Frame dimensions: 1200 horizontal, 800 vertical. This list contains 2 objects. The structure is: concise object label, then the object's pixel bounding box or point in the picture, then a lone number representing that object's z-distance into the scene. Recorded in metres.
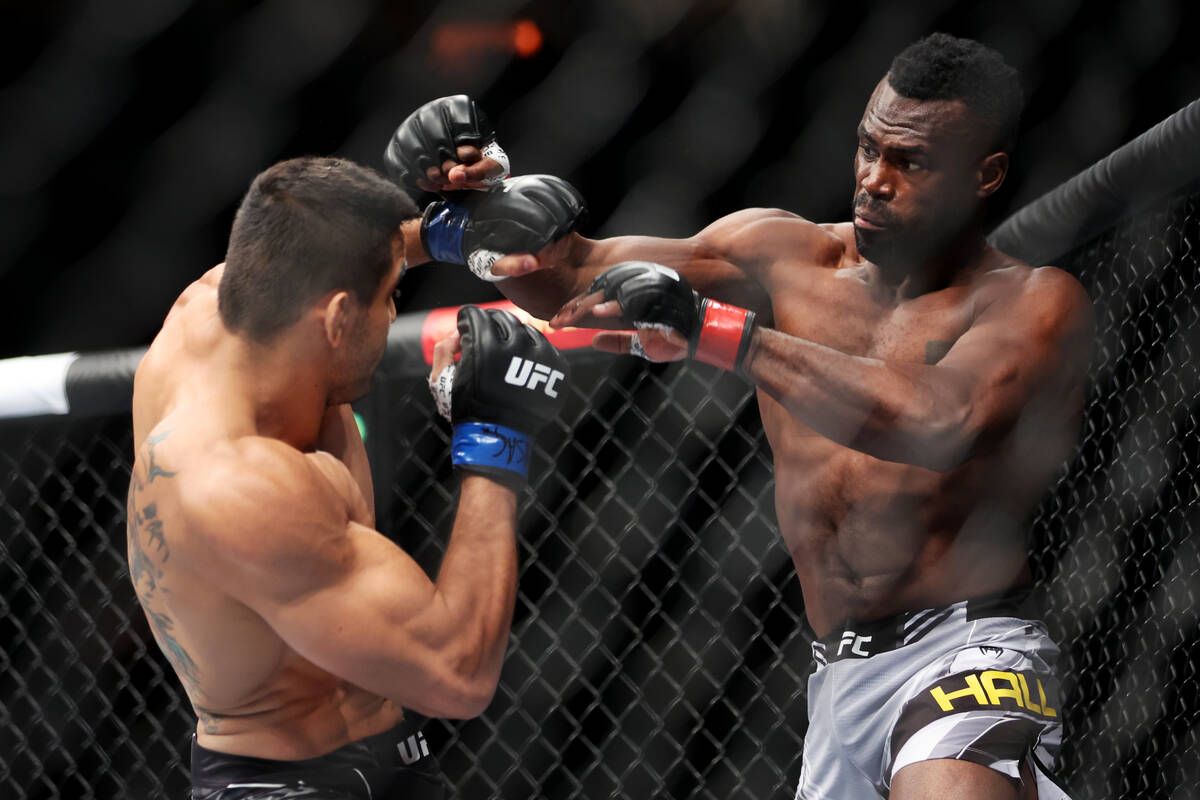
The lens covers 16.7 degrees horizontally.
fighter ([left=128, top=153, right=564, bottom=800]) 4.20
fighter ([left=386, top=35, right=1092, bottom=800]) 4.44
